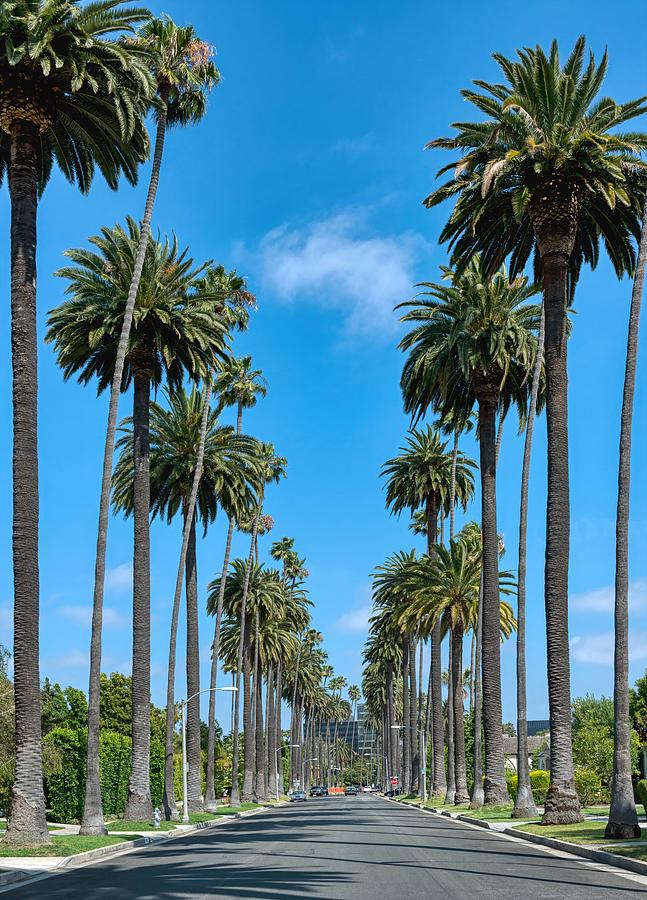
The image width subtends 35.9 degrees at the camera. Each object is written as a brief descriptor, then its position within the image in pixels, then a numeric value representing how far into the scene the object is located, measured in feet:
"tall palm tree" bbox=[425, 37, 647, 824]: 91.35
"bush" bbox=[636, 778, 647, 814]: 113.46
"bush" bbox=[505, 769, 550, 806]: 171.01
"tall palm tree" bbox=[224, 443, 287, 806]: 215.51
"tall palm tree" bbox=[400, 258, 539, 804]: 134.10
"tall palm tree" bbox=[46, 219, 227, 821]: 117.08
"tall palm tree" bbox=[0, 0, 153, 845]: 75.92
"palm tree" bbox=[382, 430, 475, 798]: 206.90
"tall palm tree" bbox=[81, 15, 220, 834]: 95.50
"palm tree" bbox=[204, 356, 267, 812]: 178.19
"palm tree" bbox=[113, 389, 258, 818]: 154.10
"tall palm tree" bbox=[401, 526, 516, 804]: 178.34
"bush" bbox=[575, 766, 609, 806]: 170.30
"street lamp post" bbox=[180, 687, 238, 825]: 135.27
